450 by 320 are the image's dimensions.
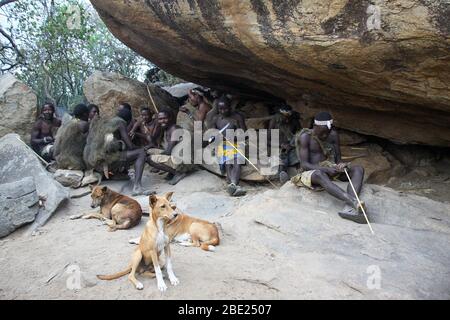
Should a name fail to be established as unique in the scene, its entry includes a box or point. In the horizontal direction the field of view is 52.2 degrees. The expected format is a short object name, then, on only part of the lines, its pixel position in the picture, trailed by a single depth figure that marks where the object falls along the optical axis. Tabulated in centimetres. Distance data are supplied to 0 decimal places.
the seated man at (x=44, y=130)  957
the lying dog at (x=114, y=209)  602
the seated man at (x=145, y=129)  874
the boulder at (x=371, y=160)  746
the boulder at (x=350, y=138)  803
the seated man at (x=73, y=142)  823
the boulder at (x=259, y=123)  909
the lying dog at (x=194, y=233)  516
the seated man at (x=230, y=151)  720
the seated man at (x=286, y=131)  807
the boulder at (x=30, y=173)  686
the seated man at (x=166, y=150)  815
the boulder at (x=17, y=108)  1008
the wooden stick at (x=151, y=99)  994
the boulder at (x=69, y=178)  799
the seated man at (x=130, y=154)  779
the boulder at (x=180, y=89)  1110
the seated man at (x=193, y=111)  929
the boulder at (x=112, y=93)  974
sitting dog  401
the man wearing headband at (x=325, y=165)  571
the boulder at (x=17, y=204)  632
